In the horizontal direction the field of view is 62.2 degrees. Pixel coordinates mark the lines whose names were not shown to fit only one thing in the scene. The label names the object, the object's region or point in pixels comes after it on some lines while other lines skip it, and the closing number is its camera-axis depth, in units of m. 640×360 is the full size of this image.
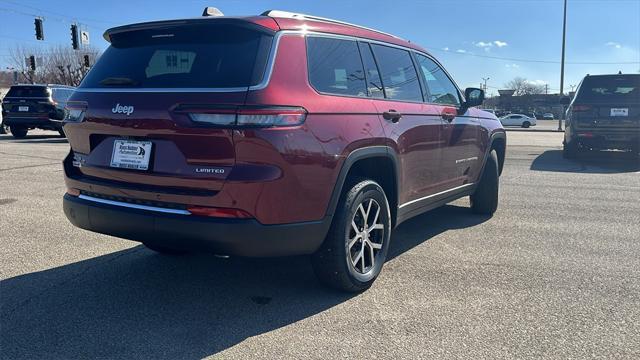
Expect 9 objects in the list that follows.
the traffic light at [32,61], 40.72
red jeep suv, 2.95
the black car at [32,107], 16.09
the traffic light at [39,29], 27.22
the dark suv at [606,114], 10.66
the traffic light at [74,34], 29.70
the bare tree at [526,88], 113.94
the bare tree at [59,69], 63.84
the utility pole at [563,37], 35.53
